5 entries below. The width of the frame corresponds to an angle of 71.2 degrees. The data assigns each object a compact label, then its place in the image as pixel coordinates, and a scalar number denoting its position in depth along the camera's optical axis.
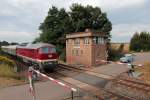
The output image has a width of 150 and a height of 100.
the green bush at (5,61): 10.80
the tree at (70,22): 22.45
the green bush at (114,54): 18.87
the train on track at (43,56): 11.20
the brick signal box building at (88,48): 14.59
